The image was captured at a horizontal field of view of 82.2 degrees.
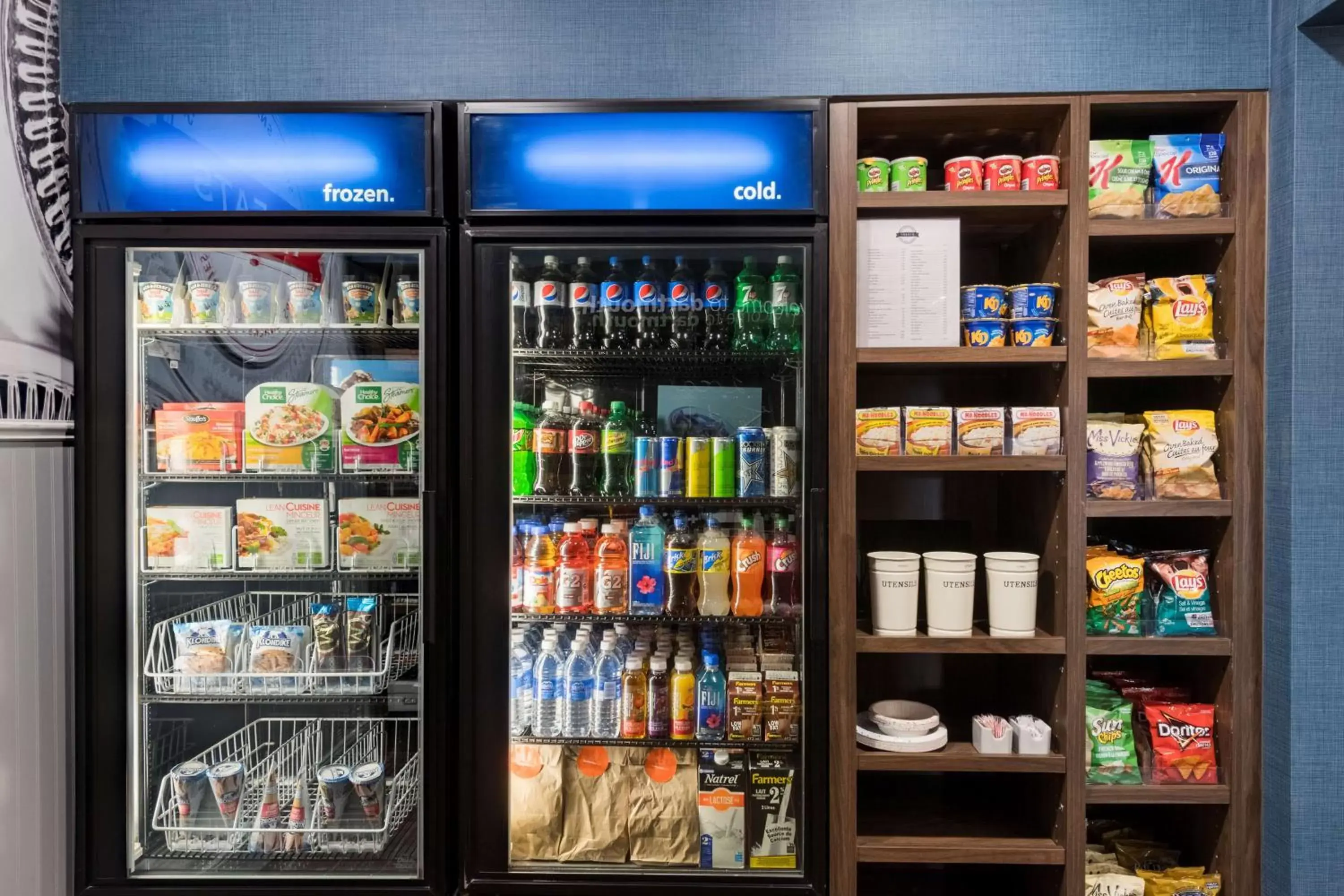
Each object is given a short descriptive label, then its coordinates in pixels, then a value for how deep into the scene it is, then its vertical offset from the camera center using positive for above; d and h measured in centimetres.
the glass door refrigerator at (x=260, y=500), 196 -17
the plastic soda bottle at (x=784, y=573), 210 -36
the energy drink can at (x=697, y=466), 212 -7
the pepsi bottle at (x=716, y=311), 212 +36
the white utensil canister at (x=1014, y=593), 205 -40
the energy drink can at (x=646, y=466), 212 -7
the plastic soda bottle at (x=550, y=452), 210 -3
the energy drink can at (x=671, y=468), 212 -7
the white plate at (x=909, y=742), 207 -81
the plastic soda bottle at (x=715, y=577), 212 -37
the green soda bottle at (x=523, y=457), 208 -4
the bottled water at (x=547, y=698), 212 -71
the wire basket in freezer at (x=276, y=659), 208 -61
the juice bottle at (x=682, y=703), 209 -71
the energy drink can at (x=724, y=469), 211 -8
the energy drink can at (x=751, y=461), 209 -5
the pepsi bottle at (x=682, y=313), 211 +35
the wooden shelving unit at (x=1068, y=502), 200 -16
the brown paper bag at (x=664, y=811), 212 -102
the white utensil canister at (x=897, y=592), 208 -41
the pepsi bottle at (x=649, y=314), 212 +35
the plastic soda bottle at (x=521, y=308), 209 +36
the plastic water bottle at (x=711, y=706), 208 -72
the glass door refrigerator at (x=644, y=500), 196 -16
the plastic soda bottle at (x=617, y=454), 214 -4
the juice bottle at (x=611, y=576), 213 -37
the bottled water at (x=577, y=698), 211 -71
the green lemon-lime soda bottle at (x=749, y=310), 212 +36
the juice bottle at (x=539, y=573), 210 -36
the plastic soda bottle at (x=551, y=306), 211 +37
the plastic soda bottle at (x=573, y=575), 212 -37
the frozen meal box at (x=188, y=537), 210 -27
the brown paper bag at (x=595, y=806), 211 -101
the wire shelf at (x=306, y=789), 207 -97
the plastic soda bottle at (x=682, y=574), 212 -37
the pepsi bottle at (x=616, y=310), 211 +36
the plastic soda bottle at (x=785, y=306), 210 +37
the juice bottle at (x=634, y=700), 209 -70
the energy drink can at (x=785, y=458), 210 -5
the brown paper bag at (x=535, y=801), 210 -99
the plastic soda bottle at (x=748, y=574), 211 -36
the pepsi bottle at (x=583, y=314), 212 +35
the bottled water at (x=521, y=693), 212 -70
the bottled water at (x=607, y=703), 211 -72
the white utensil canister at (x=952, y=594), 206 -41
